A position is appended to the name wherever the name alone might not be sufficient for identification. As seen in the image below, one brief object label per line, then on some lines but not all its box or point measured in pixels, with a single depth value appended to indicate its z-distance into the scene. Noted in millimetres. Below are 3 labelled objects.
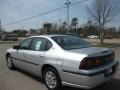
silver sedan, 2118
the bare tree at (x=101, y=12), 12593
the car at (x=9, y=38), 21885
